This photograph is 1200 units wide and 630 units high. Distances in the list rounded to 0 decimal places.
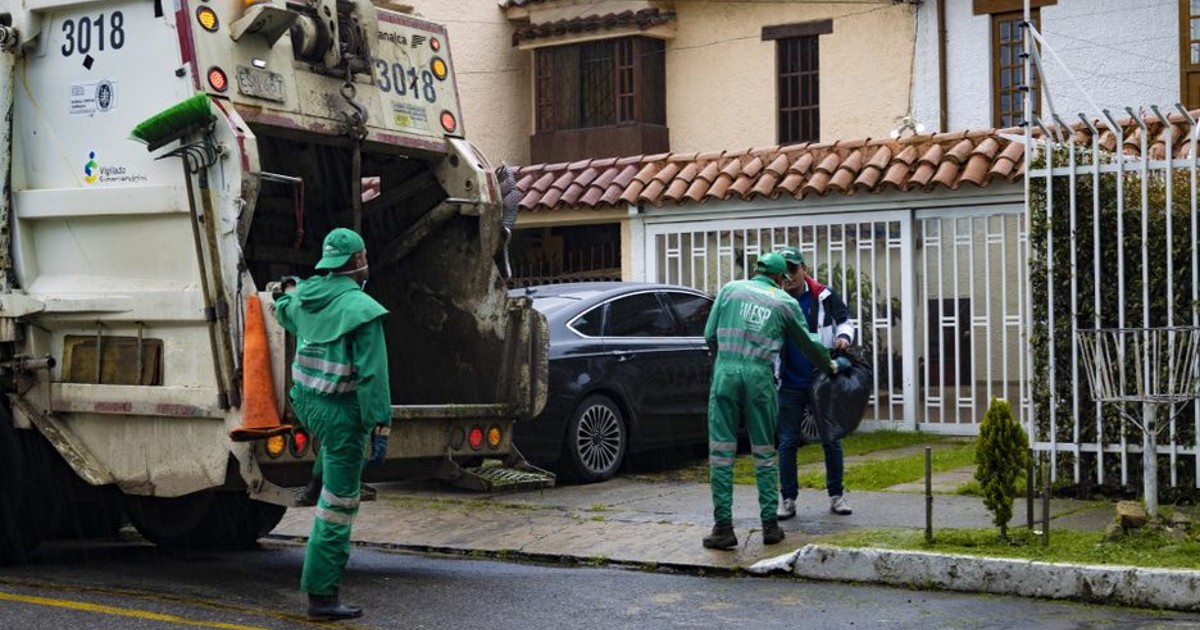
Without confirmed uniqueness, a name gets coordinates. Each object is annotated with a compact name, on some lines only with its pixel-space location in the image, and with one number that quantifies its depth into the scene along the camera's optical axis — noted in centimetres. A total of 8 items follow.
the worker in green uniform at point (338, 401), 745
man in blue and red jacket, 1034
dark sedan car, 1208
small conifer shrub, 857
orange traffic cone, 794
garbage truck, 814
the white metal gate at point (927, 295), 1460
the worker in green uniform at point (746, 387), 933
